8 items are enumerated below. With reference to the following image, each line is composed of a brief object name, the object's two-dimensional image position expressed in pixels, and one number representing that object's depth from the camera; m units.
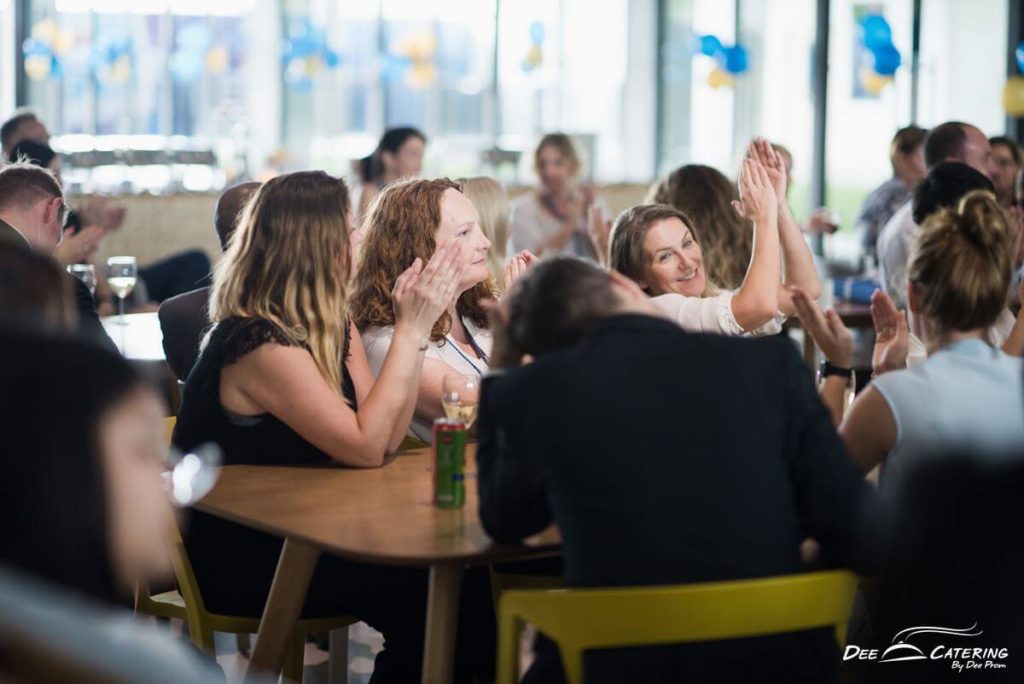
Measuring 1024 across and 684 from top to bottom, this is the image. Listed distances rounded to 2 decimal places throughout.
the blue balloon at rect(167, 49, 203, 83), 12.71
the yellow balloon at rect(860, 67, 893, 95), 10.81
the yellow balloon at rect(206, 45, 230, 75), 12.93
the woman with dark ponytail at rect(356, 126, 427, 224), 7.27
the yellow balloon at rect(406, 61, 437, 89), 13.44
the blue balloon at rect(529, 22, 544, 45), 13.53
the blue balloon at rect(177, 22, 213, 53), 12.73
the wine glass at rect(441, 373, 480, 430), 2.58
